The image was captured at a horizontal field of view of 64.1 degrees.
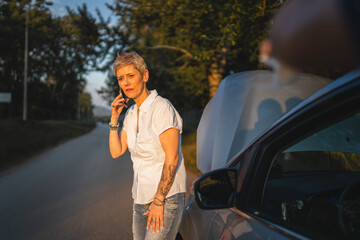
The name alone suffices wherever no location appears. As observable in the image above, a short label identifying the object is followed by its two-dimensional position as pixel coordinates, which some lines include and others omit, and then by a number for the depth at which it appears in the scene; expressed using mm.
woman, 1897
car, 1021
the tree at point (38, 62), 26725
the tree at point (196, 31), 6699
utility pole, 24123
